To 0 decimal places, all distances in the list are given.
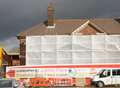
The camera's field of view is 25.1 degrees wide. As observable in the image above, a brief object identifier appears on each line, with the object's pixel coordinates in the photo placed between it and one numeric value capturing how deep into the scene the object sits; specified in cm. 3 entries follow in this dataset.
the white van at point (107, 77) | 2830
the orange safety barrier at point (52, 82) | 2862
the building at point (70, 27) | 4645
